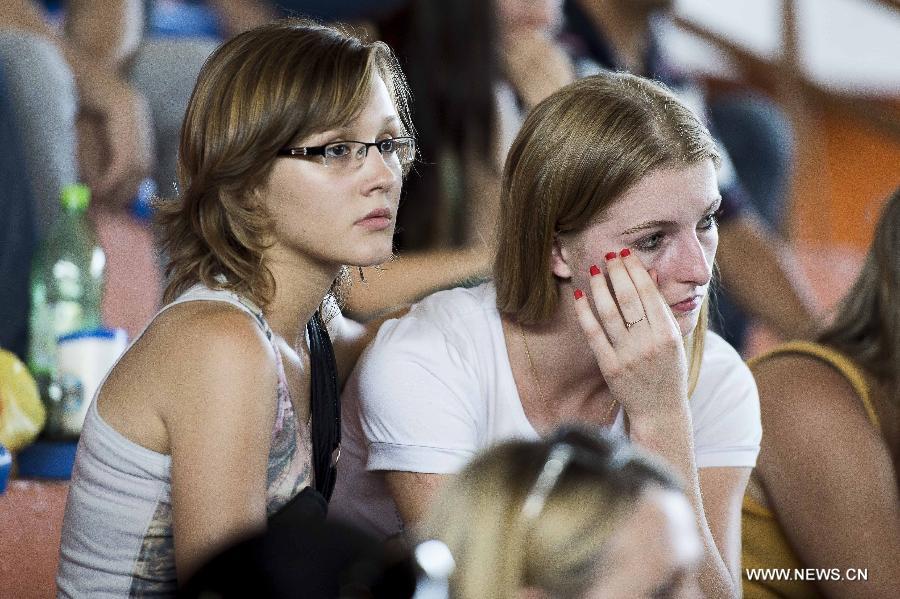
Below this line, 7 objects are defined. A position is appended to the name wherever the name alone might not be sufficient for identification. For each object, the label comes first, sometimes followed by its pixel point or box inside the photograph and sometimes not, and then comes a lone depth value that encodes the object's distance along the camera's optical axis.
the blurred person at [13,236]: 6.08
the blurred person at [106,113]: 6.09
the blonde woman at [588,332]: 5.51
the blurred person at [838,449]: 5.69
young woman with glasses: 5.38
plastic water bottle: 5.99
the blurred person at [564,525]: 5.09
